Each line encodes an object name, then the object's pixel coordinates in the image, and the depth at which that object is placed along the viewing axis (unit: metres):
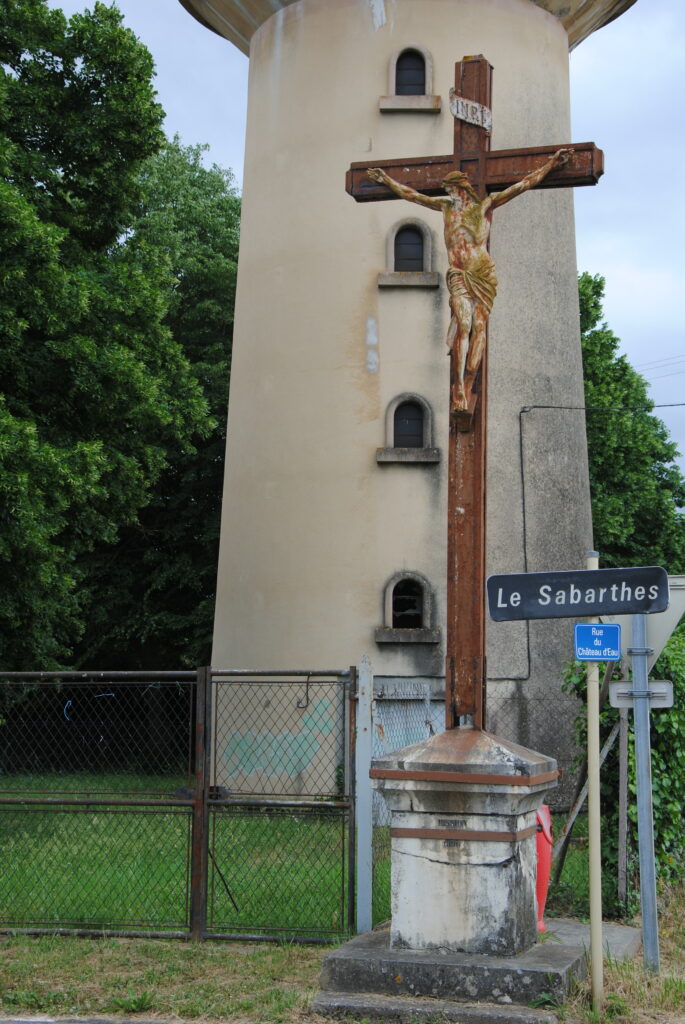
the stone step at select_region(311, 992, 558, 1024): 6.51
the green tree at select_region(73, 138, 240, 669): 25.47
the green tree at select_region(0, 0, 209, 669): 15.15
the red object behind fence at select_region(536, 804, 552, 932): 8.13
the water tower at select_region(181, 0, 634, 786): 16.47
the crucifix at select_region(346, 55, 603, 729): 7.56
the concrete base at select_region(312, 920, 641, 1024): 6.68
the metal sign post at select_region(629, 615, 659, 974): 7.46
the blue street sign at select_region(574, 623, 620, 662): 7.17
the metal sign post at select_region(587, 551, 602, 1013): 6.76
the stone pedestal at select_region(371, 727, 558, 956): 7.09
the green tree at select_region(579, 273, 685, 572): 26.72
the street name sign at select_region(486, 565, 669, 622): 7.06
